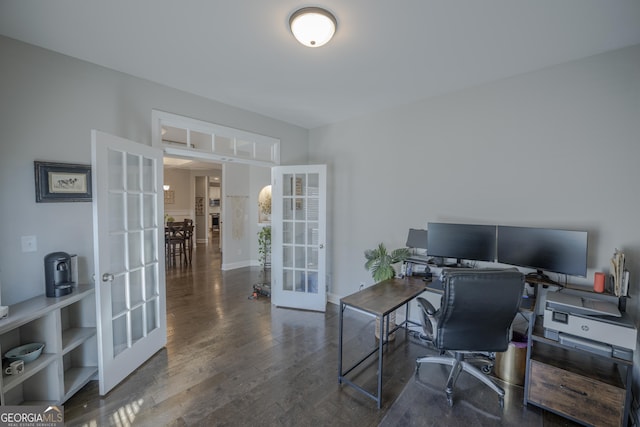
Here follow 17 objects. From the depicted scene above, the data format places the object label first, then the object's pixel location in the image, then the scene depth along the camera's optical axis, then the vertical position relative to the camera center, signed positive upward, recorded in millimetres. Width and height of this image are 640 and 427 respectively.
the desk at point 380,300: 2104 -842
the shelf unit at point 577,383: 1783 -1265
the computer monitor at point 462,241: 2637 -374
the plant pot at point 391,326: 3146 -1462
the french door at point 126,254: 2117 -468
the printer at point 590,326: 1781 -848
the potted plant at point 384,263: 3070 -698
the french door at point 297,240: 3938 -546
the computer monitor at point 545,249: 2137 -376
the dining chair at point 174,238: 6344 -847
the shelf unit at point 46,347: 1816 -1129
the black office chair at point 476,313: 1938 -824
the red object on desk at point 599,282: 2012 -583
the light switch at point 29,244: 2080 -329
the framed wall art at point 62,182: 2129 +170
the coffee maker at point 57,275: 2066 -570
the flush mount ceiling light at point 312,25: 1735 +1208
